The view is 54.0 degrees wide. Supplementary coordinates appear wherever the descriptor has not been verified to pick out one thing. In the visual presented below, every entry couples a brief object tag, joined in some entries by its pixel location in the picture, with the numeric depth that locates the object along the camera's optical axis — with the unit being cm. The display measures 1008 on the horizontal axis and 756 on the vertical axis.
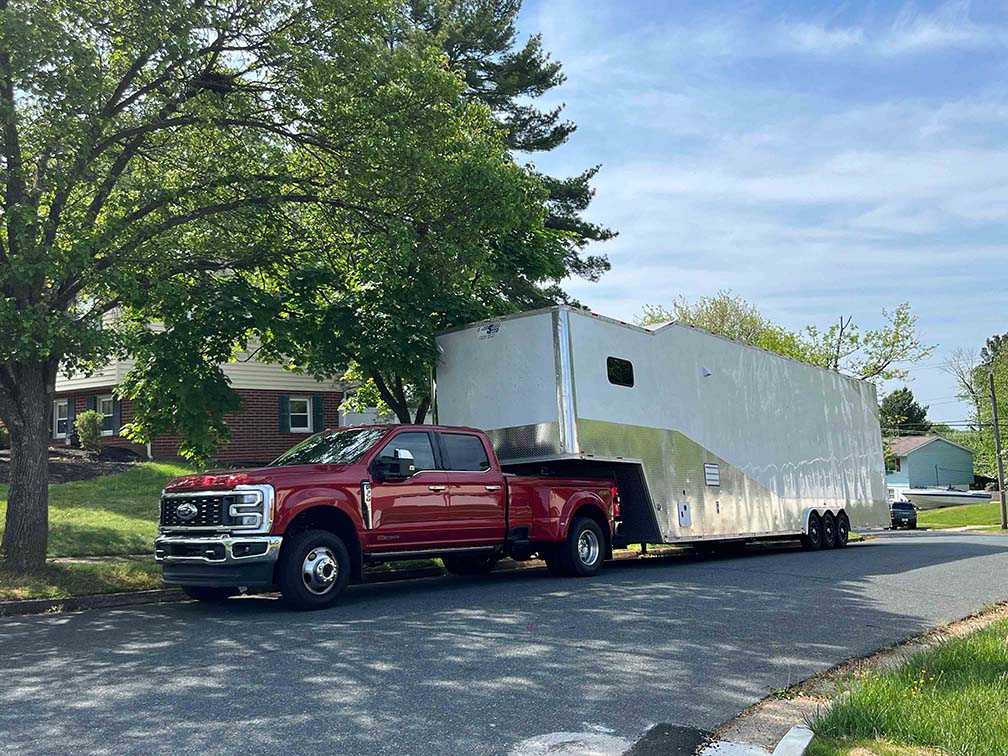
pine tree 2667
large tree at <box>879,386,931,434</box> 9173
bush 2730
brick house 2911
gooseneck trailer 1365
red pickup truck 1004
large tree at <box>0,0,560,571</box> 1131
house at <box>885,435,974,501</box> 8431
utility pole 4319
